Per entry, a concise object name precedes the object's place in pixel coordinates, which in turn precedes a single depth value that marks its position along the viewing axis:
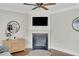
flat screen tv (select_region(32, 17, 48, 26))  3.01
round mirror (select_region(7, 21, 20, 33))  2.73
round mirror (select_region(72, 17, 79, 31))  2.26
